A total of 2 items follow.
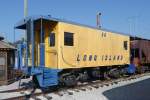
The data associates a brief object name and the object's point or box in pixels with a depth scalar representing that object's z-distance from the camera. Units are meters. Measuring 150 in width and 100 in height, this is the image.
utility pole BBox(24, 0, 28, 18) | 8.58
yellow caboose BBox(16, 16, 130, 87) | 6.45
